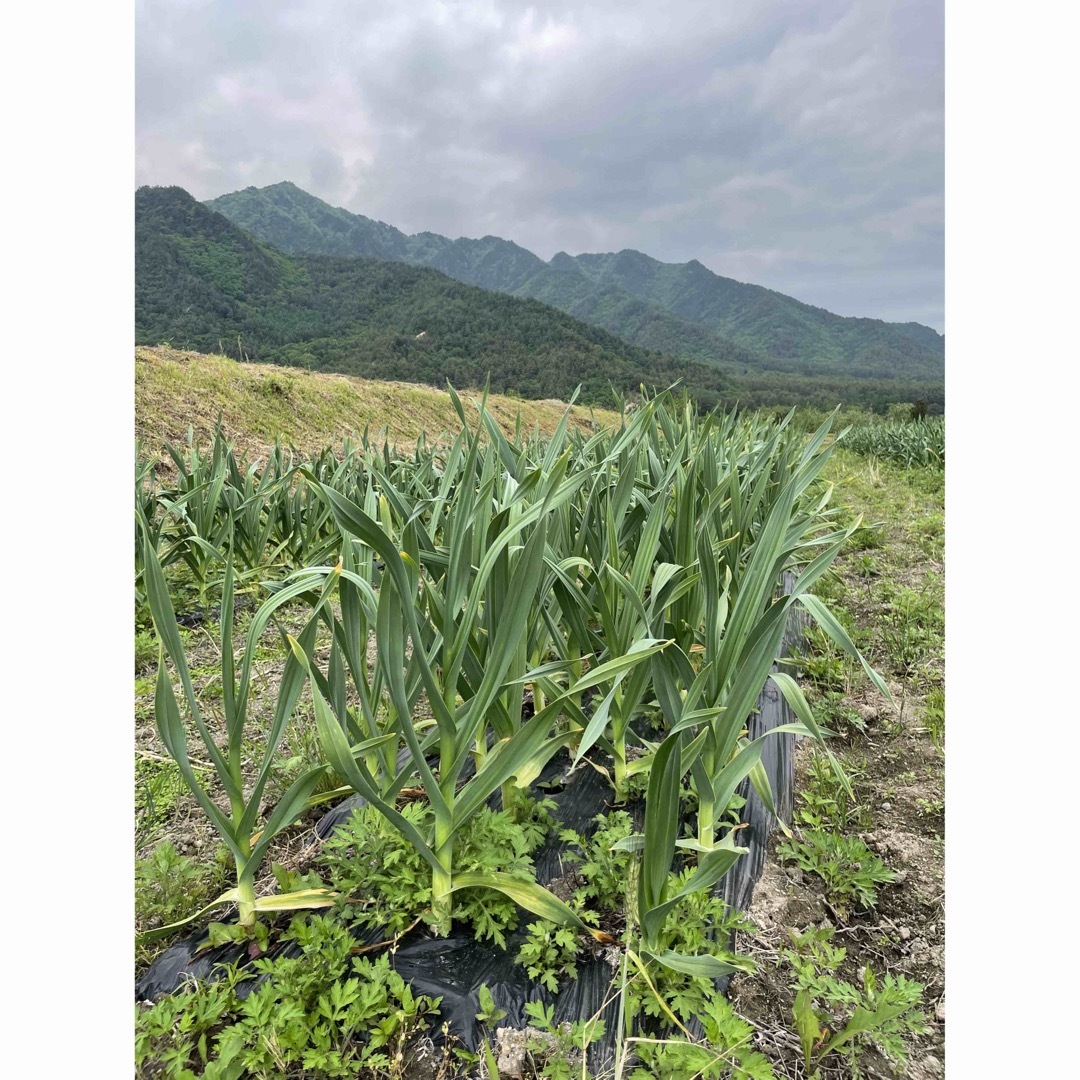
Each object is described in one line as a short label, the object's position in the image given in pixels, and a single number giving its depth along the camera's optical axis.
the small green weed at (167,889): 0.90
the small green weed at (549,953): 0.79
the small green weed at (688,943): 0.73
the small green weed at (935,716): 1.54
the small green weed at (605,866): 0.91
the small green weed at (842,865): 1.01
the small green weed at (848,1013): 0.71
